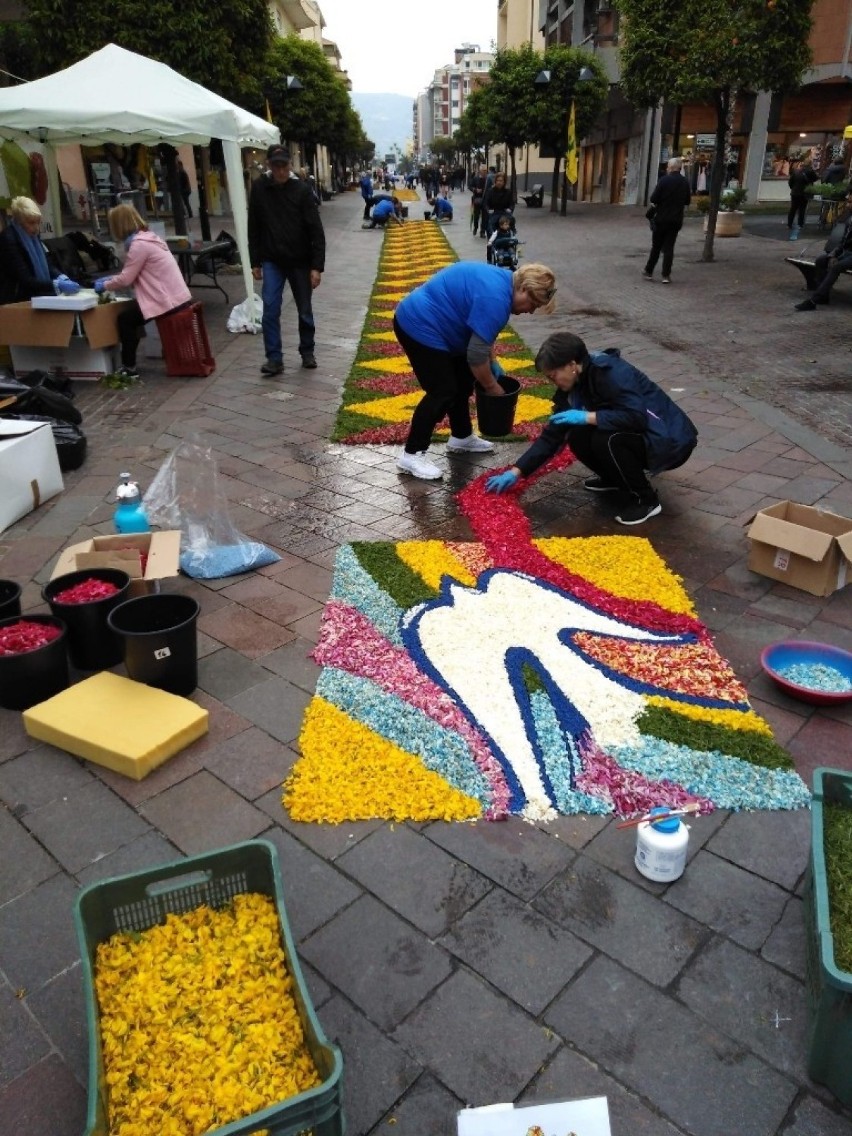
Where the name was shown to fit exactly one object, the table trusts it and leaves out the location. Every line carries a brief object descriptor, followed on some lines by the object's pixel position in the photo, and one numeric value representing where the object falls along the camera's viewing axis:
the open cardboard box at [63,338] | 7.51
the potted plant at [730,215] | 19.36
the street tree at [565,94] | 25.69
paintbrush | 2.39
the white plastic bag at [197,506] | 4.34
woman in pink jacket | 7.58
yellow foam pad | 2.82
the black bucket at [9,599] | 3.36
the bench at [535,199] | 32.66
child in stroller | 13.83
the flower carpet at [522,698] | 2.71
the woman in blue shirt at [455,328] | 4.48
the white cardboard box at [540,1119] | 1.69
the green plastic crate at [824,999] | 1.66
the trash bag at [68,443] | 5.61
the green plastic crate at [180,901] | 1.63
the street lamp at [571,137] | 22.01
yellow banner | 21.92
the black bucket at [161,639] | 3.07
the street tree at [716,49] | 12.12
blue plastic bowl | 3.21
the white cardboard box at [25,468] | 4.70
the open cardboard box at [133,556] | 3.61
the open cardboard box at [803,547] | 3.77
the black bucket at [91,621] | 3.27
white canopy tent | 8.41
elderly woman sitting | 7.74
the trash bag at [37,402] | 5.84
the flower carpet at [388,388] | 6.46
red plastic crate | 8.16
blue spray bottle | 4.08
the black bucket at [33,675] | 3.07
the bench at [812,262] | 10.74
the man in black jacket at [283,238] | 7.46
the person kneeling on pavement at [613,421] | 4.43
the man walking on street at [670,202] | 12.00
